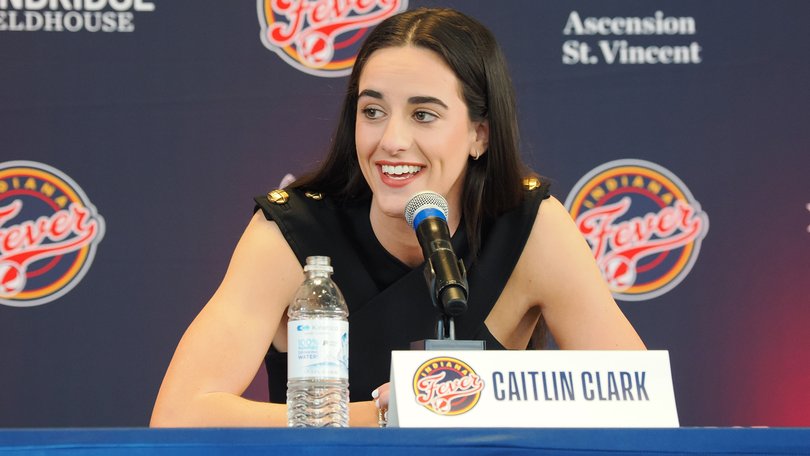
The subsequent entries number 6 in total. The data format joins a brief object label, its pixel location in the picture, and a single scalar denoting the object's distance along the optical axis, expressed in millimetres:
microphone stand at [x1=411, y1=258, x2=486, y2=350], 4977
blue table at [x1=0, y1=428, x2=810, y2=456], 4711
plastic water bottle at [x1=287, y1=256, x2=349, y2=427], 4999
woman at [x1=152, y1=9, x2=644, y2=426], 5545
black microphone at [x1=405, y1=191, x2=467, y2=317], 4989
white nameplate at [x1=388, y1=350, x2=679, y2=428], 4877
